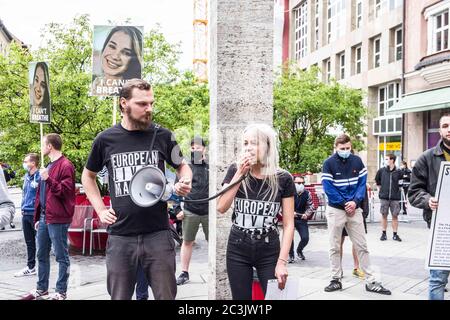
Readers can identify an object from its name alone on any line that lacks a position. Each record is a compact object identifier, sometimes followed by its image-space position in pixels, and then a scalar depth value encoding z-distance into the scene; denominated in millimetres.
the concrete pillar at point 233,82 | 4680
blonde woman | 3393
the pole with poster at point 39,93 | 7227
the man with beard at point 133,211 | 3186
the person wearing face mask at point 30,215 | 7105
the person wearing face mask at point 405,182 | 15306
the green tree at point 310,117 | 14969
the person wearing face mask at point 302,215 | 8156
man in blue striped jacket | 6184
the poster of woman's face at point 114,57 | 6885
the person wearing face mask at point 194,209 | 6672
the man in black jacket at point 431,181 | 4207
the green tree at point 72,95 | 9430
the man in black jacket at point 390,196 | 10422
